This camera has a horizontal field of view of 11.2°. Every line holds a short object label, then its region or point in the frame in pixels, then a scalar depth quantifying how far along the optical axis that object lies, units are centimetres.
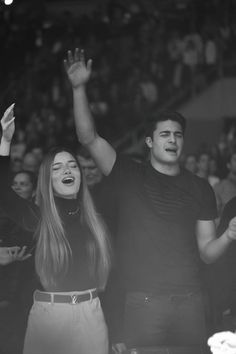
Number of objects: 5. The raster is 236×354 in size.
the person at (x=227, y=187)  979
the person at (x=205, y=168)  1159
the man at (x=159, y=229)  633
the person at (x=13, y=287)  676
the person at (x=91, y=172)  929
